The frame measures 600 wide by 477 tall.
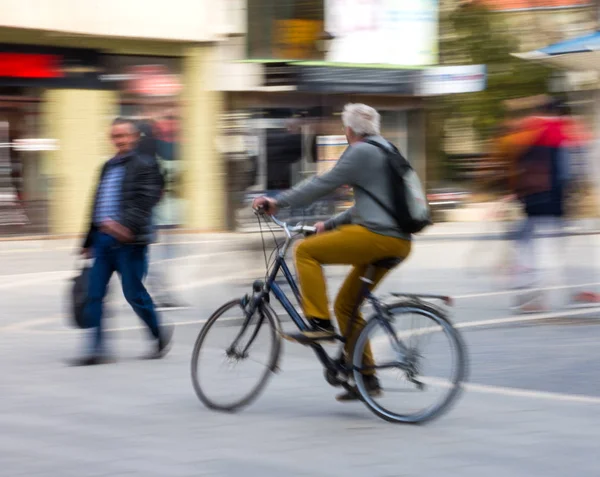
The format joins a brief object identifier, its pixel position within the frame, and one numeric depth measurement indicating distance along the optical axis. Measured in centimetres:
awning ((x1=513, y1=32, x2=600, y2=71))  2359
